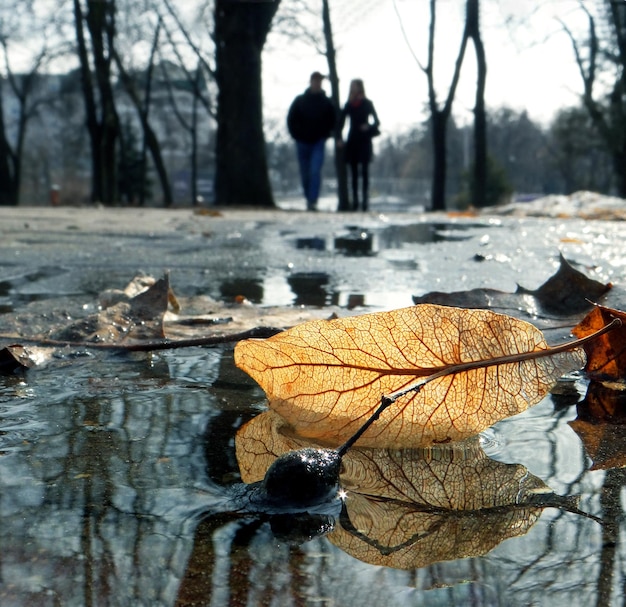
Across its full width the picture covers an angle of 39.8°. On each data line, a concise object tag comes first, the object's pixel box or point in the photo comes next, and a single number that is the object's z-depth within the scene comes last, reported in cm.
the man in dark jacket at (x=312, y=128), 1320
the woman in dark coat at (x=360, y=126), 1426
